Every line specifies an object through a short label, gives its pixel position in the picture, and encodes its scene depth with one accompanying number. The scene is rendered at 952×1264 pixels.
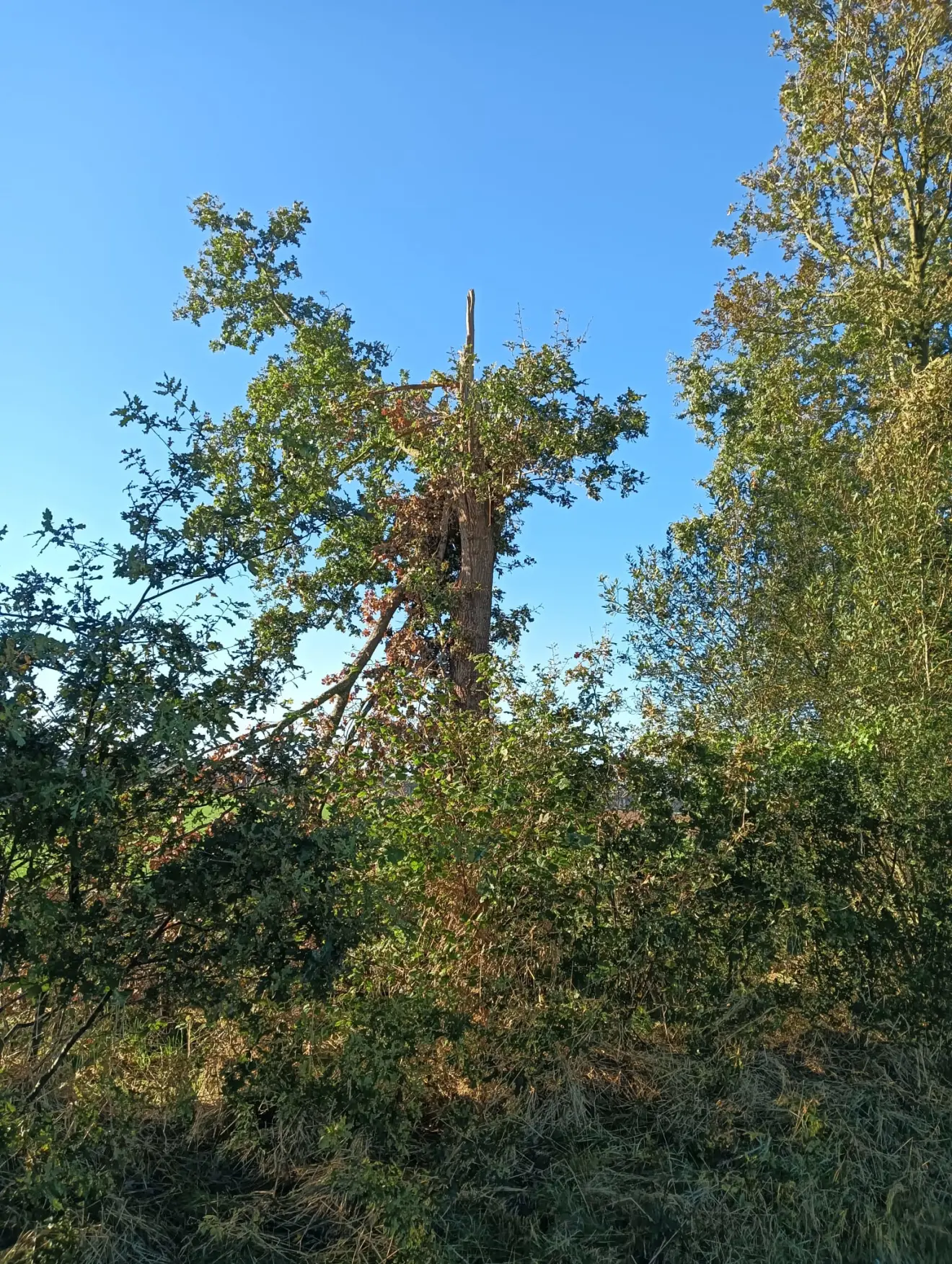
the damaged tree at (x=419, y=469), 11.90
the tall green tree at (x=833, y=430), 7.36
